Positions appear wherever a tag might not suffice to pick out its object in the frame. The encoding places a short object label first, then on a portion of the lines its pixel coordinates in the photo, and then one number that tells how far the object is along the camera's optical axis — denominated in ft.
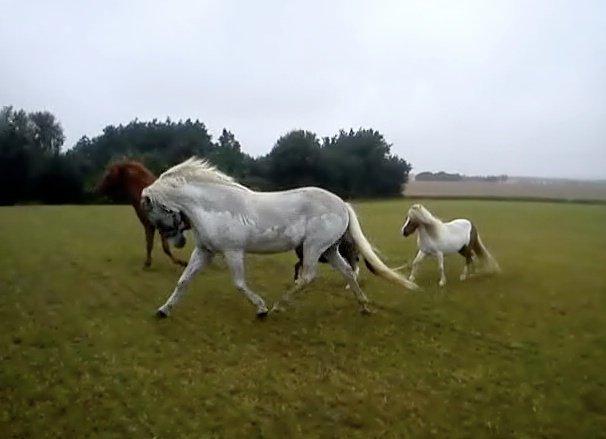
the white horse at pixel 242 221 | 22.27
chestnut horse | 35.53
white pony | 30.83
